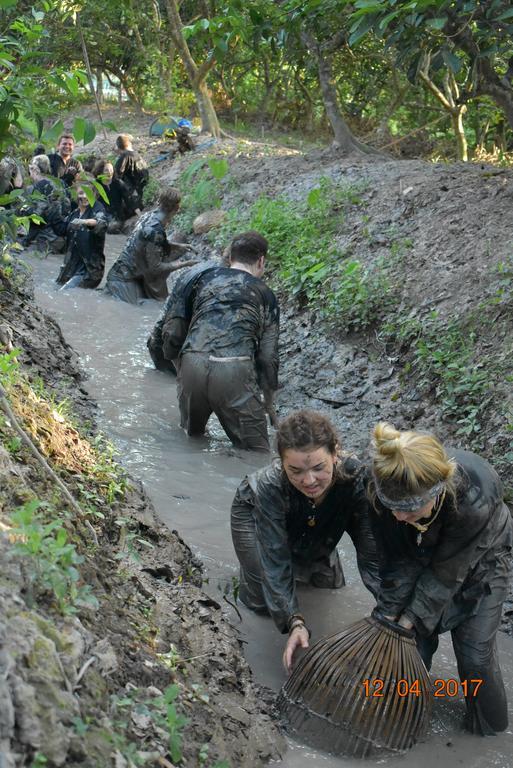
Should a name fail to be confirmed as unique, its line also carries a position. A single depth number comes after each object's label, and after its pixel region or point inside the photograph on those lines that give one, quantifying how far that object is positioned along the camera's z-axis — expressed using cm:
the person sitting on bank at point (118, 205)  1563
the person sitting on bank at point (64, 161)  1430
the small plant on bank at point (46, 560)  273
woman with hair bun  340
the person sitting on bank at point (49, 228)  1370
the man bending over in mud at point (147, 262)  1068
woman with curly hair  397
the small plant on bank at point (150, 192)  1675
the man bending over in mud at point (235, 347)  699
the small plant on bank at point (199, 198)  1437
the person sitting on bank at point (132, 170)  1572
